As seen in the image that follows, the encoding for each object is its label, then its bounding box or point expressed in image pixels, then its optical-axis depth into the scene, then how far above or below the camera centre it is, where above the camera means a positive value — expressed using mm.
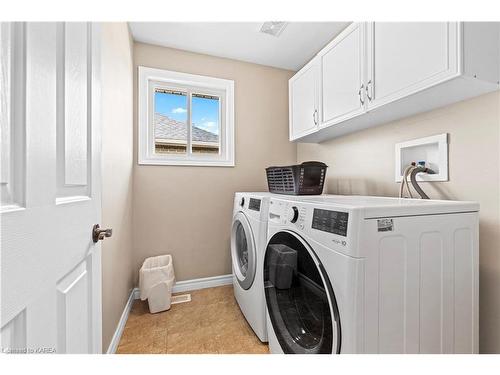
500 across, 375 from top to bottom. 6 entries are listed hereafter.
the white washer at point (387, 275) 785 -347
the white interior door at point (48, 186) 394 +1
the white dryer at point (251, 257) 1440 -517
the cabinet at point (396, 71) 946 +606
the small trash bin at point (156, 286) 1833 -835
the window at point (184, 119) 2178 +725
